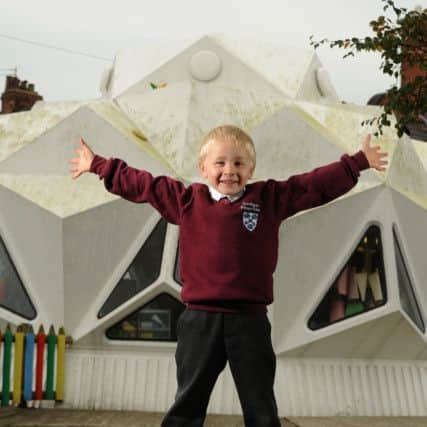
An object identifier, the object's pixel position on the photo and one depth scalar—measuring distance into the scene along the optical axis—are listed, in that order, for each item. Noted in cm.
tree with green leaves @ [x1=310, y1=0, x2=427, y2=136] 925
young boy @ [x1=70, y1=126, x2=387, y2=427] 384
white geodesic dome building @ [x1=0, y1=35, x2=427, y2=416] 1068
